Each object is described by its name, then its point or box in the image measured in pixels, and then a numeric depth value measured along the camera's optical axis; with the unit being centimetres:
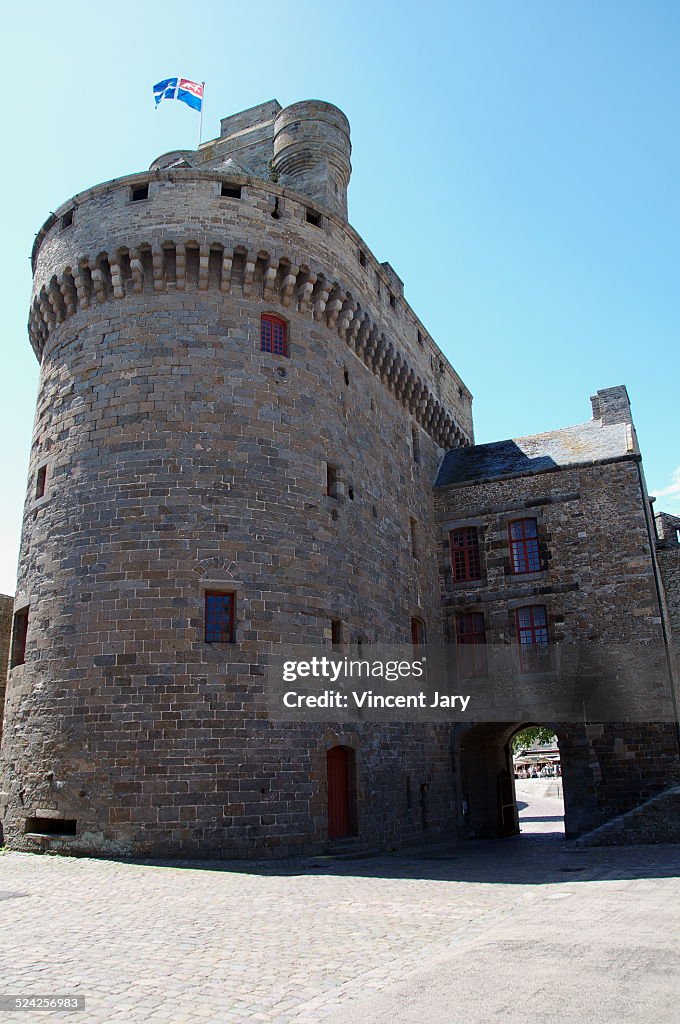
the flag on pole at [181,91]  1870
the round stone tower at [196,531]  1234
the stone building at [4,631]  2055
